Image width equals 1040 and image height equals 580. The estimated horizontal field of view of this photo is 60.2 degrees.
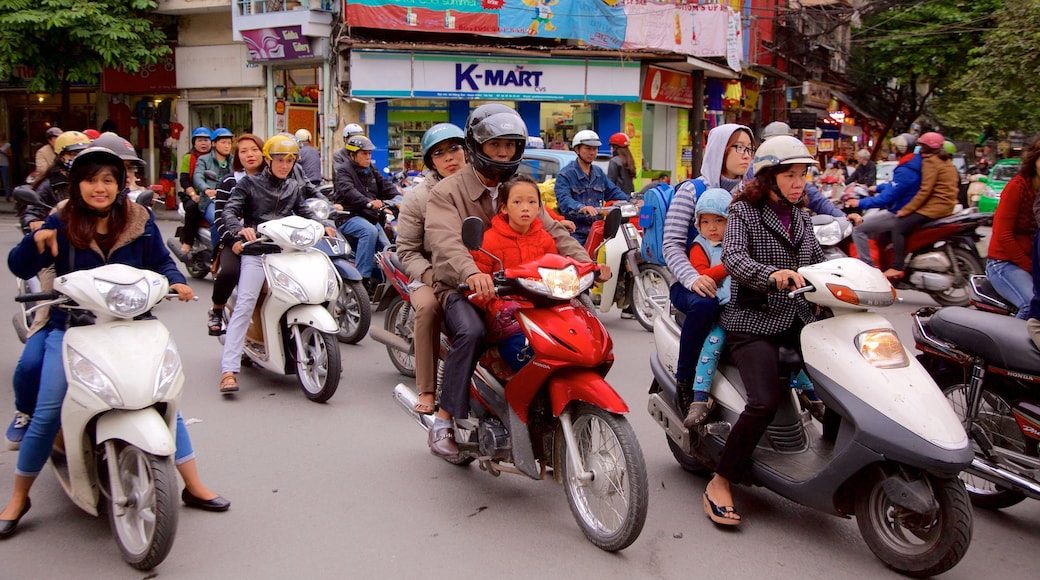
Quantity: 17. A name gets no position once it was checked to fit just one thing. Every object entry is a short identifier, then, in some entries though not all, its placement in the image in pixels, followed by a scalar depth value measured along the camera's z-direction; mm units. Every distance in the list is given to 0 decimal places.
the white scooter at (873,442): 3348
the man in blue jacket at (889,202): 9398
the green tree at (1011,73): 16688
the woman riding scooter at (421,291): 4555
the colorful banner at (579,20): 19203
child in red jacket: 4141
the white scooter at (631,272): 8742
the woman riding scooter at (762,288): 3902
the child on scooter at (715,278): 4242
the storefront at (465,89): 19344
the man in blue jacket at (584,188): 8898
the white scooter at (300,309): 6102
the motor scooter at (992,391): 3924
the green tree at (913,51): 27828
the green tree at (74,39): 20375
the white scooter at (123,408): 3496
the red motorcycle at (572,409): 3611
